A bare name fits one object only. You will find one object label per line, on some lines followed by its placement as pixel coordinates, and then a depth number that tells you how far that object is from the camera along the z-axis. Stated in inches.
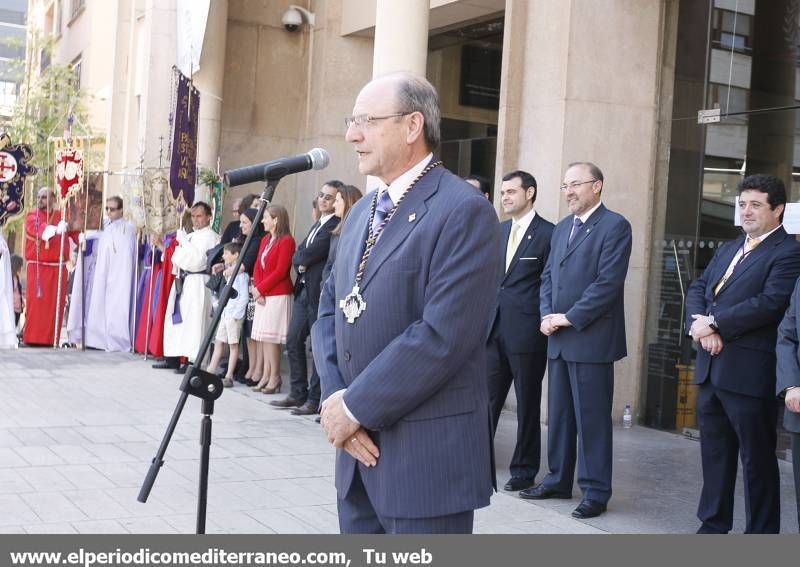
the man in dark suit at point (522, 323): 277.0
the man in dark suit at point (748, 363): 219.3
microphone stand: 159.8
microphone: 163.0
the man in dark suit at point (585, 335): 248.7
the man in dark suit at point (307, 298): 376.5
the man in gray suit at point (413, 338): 120.8
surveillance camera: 601.9
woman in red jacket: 413.7
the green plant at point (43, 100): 988.6
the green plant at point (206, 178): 553.9
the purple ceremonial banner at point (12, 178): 533.3
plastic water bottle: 379.2
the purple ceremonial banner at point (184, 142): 495.2
